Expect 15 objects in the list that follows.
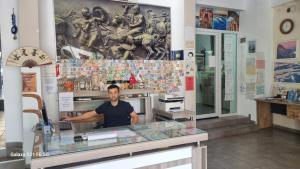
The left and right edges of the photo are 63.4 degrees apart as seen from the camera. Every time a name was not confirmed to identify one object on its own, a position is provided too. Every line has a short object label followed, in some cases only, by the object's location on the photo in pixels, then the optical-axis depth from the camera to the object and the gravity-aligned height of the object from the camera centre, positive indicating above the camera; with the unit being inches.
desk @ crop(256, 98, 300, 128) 217.7 -33.3
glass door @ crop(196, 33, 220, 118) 227.0 +3.1
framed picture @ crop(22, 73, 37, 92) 132.3 -1.3
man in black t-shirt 134.0 -19.3
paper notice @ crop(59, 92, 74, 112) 140.5 -12.8
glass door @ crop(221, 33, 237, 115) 237.3 +4.0
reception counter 71.6 -22.3
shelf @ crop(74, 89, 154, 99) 147.6 -8.9
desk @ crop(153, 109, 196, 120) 155.9 -24.0
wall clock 206.4 +43.7
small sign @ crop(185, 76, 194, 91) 177.5 -4.0
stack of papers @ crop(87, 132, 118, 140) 82.7 -19.6
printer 160.4 -16.6
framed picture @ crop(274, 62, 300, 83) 204.4 +3.7
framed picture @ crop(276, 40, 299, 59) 205.2 +23.4
